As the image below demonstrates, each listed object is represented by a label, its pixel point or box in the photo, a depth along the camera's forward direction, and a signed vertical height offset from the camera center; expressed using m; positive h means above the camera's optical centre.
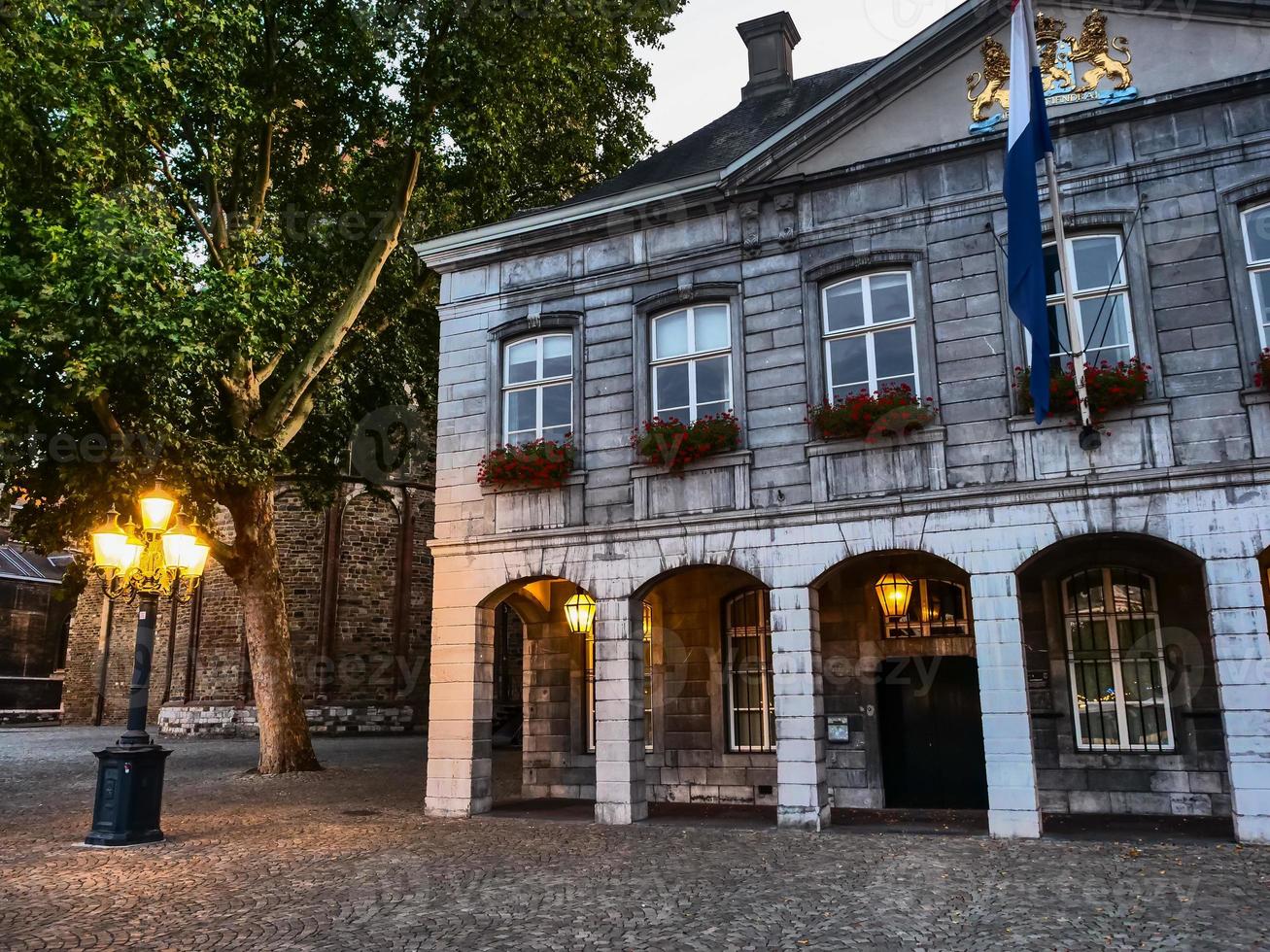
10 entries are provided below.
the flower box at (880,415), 11.29 +3.07
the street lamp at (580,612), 14.63 +1.24
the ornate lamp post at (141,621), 10.87 +0.93
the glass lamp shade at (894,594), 12.93 +1.28
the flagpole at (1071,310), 9.95 +3.67
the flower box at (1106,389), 10.30 +3.05
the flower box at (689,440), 12.21 +3.03
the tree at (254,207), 13.05 +7.76
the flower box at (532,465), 13.02 +2.96
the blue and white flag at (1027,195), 9.82 +4.76
